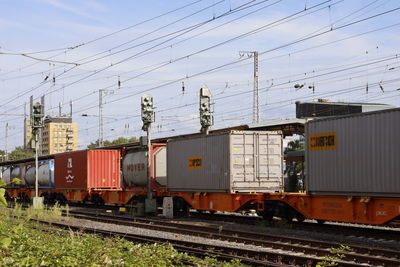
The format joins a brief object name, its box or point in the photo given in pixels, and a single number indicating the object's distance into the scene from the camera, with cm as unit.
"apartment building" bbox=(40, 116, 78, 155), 18201
